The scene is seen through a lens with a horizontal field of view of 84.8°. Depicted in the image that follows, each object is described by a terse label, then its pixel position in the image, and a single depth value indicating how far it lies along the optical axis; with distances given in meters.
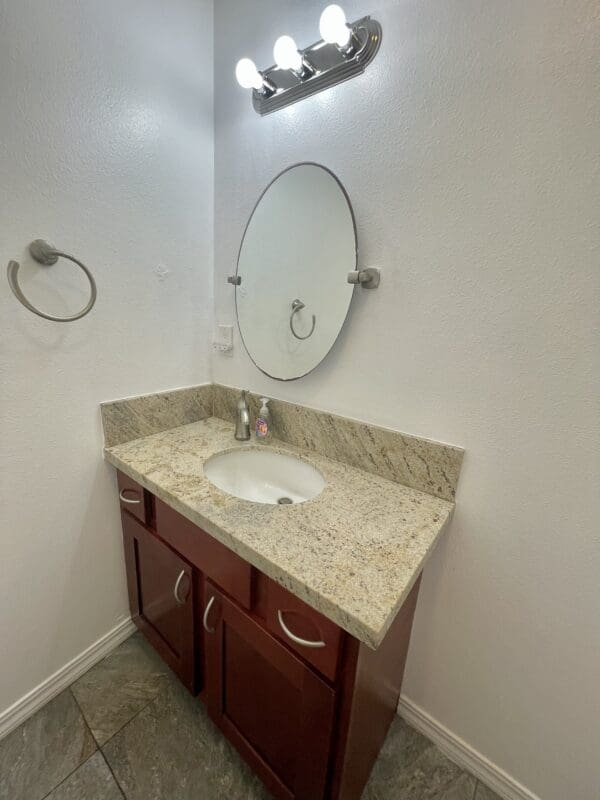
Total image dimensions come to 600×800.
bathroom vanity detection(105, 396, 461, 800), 0.62
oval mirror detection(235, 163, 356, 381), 0.96
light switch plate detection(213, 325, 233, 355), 1.29
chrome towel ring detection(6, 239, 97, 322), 0.80
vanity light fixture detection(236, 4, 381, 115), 0.78
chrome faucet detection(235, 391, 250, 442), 1.17
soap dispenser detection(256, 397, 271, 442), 1.15
